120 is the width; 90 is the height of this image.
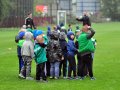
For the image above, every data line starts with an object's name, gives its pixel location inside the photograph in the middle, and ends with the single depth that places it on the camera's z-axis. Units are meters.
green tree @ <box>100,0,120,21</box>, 134.88
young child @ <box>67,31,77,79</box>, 16.48
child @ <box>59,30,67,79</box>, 16.89
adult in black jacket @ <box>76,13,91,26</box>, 18.16
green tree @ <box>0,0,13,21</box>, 67.06
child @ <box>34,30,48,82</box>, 15.81
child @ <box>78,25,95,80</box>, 16.27
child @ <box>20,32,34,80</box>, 16.03
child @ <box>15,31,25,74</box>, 17.12
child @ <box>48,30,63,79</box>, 16.42
